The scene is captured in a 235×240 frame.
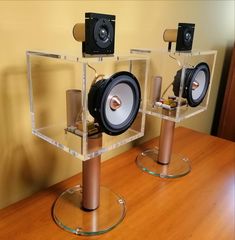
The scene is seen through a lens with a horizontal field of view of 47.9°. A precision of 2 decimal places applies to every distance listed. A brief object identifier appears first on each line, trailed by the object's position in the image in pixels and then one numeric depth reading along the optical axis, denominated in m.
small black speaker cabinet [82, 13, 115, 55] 0.59
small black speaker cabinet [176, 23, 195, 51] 0.90
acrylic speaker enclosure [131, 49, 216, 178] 0.89
